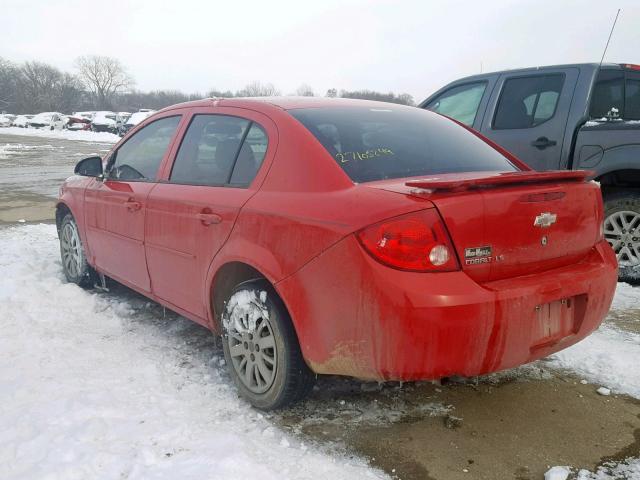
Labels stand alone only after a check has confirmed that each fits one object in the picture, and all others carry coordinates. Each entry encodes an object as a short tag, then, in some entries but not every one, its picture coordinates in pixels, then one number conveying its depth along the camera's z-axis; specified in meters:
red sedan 2.18
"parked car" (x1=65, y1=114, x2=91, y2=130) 38.00
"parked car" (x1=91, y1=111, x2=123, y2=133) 36.84
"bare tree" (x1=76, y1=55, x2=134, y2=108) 96.25
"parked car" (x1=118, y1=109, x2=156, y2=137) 33.62
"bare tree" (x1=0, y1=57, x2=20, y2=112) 68.50
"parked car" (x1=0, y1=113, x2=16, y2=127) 47.53
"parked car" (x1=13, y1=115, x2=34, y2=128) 45.38
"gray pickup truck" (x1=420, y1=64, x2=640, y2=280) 4.62
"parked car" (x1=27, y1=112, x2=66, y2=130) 40.06
